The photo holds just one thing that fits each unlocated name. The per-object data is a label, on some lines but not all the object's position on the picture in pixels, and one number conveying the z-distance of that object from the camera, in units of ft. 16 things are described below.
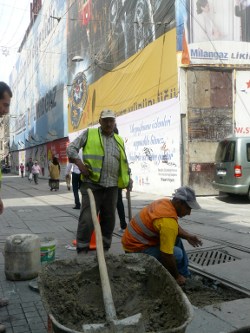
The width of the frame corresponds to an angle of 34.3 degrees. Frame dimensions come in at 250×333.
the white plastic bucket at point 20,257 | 14.23
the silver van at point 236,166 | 38.17
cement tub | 8.91
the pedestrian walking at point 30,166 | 96.66
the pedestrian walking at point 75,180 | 31.12
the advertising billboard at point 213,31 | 44.68
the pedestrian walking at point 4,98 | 10.34
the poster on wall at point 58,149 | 98.89
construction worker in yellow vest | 15.75
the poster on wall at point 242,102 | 46.34
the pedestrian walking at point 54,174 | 58.75
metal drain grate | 16.72
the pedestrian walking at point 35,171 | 84.53
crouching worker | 11.84
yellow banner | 46.83
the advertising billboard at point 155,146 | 46.39
